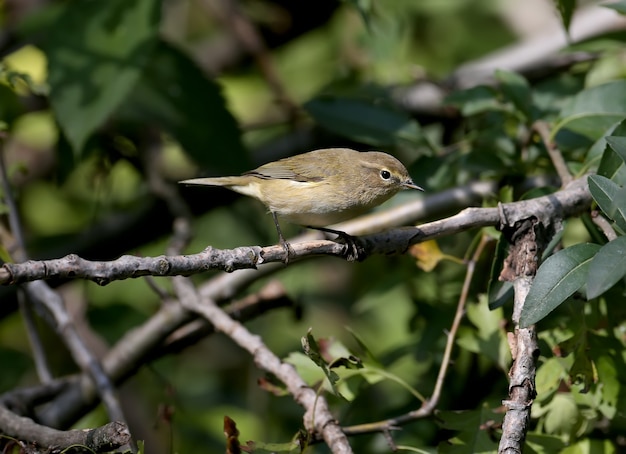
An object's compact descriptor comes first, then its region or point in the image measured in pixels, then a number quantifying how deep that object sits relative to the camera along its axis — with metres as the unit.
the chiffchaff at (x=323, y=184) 7.07
